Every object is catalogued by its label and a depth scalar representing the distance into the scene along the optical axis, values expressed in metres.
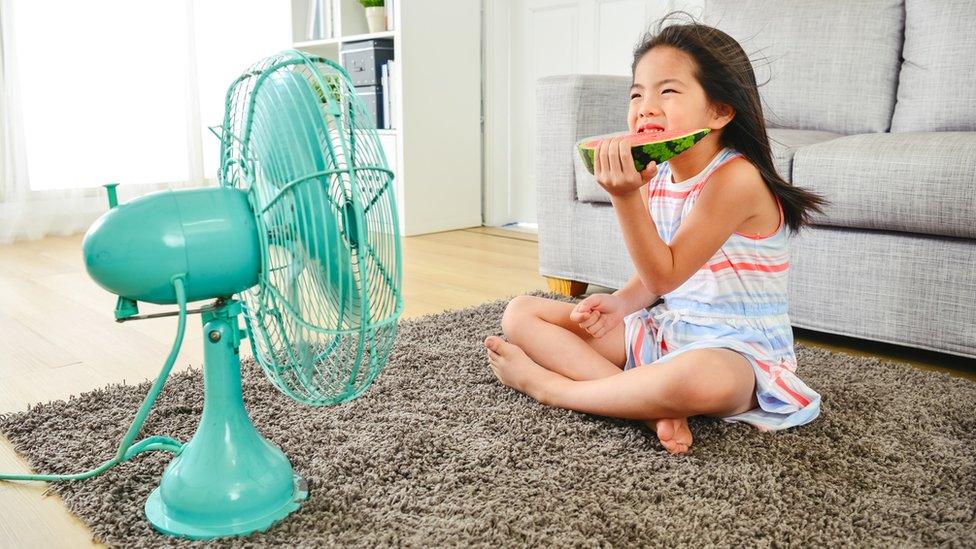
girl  1.16
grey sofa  1.57
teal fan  0.80
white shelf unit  3.20
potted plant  3.31
